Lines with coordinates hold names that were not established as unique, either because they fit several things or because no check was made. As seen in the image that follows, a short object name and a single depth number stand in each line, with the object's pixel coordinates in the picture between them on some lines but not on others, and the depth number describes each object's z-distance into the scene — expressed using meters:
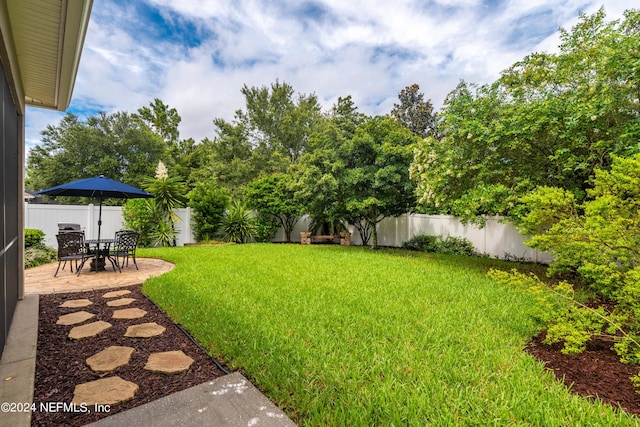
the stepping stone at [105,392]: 2.06
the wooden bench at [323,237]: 13.45
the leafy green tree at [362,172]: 9.35
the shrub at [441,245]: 10.04
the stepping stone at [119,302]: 4.26
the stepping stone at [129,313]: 3.77
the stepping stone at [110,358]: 2.52
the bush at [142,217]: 10.88
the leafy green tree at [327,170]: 9.78
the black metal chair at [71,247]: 6.03
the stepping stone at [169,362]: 2.47
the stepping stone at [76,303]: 4.17
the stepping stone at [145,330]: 3.21
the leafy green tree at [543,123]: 4.54
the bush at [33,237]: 8.12
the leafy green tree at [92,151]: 20.00
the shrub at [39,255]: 7.26
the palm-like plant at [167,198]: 11.39
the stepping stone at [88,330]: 3.17
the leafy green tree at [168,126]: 26.42
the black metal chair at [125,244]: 6.54
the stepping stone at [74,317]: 3.55
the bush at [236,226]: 12.97
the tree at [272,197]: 13.75
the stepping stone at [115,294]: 4.68
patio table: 6.34
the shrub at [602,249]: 2.59
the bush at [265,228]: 13.76
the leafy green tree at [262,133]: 21.79
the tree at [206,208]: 12.31
